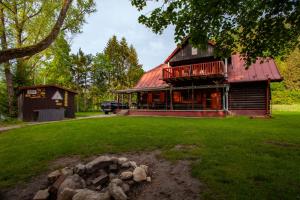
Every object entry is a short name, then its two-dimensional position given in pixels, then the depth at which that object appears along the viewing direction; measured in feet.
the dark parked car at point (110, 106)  99.91
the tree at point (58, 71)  131.71
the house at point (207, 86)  67.25
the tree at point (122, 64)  185.16
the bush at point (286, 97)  132.13
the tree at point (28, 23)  73.00
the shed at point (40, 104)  75.03
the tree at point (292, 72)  166.61
